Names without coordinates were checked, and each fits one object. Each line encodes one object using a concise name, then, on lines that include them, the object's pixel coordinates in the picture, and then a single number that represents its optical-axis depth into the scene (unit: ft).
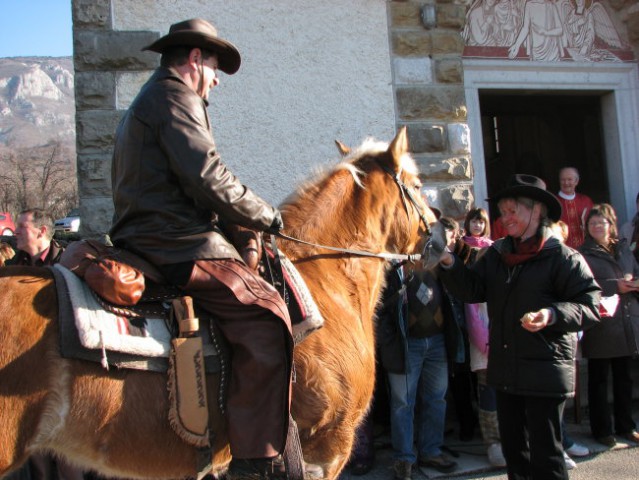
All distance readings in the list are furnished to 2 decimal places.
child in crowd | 16.52
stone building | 17.61
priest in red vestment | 22.18
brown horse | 7.48
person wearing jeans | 15.80
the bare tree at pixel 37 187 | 104.83
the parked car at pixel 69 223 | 78.15
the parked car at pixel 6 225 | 74.18
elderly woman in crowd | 17.80
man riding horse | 8.36
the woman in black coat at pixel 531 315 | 11.18
